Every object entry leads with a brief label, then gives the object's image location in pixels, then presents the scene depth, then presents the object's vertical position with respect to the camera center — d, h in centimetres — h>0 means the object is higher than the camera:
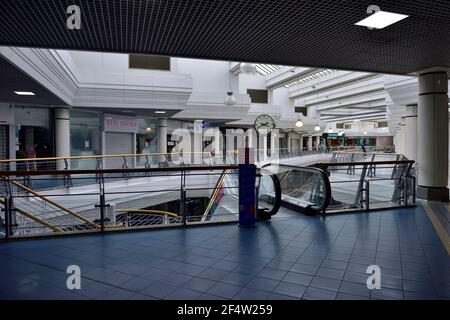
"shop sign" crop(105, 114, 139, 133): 1421 +134
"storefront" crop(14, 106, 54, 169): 1176 +81
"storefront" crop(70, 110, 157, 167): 1349 +89
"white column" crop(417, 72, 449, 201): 698 +34
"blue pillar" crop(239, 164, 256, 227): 497 -62
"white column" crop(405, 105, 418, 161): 1275 +75
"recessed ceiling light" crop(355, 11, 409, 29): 395 +162
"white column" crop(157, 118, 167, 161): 1648 +91
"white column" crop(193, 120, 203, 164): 1968 +104
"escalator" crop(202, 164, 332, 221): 568 -77
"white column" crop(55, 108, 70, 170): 1194 +83
